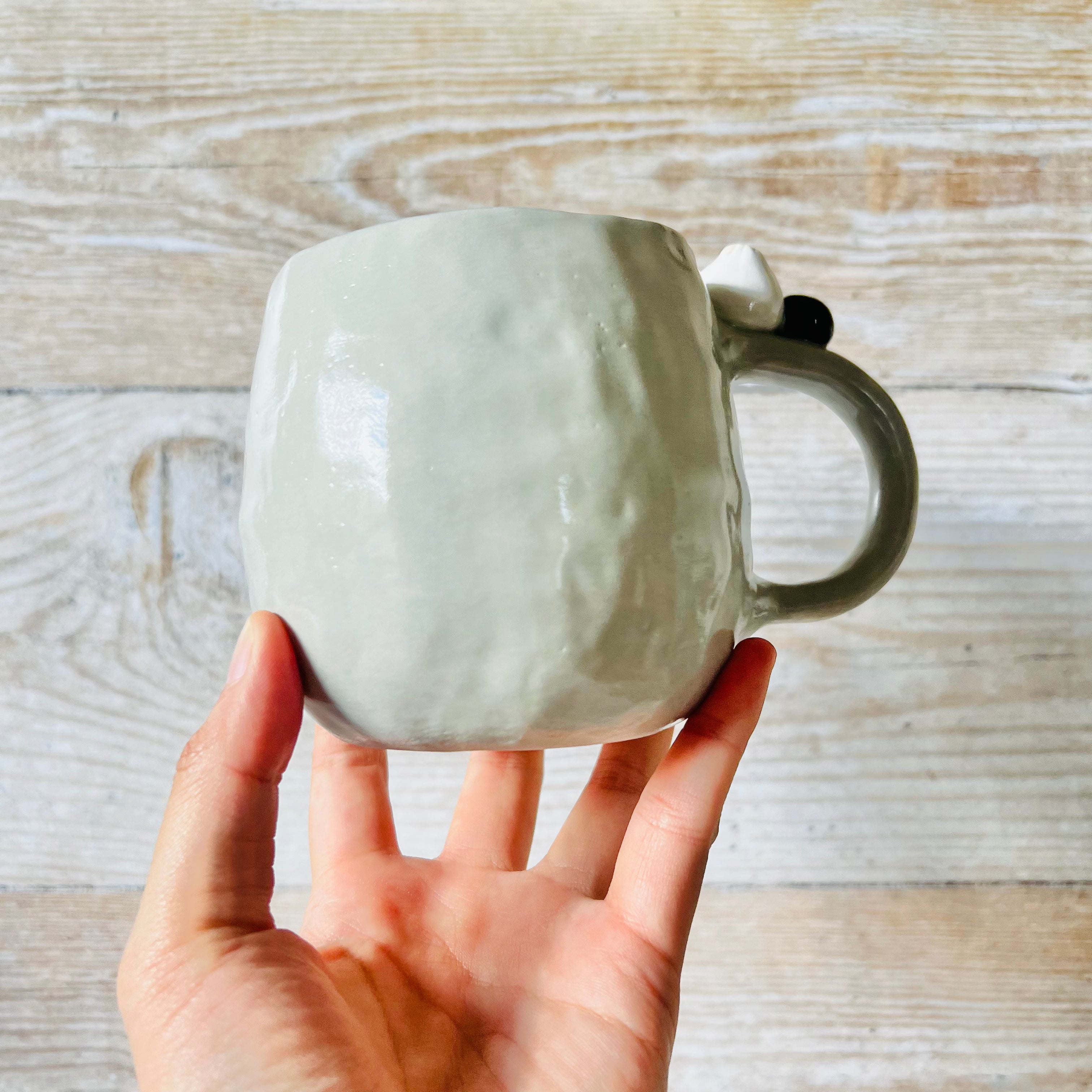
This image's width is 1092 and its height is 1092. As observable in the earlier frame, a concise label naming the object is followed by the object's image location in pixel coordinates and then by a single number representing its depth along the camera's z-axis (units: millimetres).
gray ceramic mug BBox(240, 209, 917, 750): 164
